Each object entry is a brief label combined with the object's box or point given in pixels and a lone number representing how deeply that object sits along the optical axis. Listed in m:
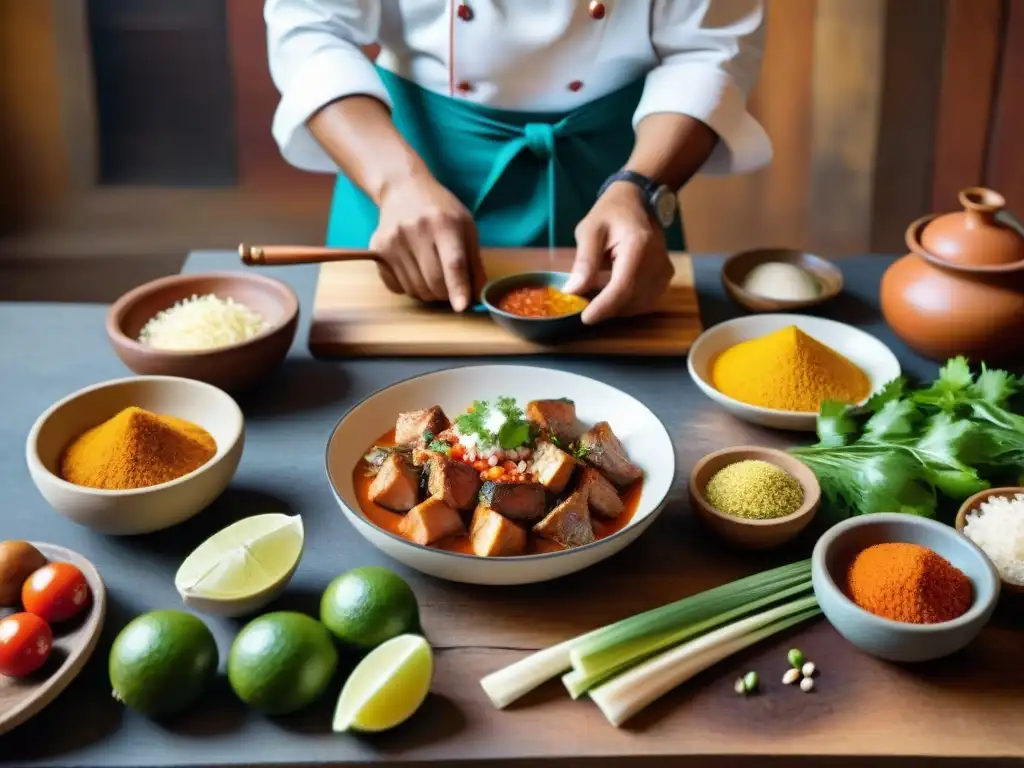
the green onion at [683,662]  1.00
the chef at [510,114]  1.79
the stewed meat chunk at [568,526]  1.17
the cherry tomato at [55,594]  1.05
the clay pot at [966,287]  1.50
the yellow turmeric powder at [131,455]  1.21
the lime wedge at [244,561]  1.07
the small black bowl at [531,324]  1.63
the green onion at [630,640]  1.03
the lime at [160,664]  0.96
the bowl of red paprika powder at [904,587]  1.01
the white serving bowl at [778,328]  1.47
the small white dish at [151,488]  1.16
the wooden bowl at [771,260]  1.75
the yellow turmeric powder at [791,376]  1.46
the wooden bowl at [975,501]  1.17
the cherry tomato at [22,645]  0.99
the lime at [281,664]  0.97
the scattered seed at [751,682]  1.04
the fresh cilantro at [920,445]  1.21
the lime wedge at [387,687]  0.96
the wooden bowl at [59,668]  0.96
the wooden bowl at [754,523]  1.18
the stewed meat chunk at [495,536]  1.14
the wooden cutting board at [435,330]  1.69
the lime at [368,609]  1.03
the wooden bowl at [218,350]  1.46
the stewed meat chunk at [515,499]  1.18
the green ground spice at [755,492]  1.21
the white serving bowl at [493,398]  1.10
